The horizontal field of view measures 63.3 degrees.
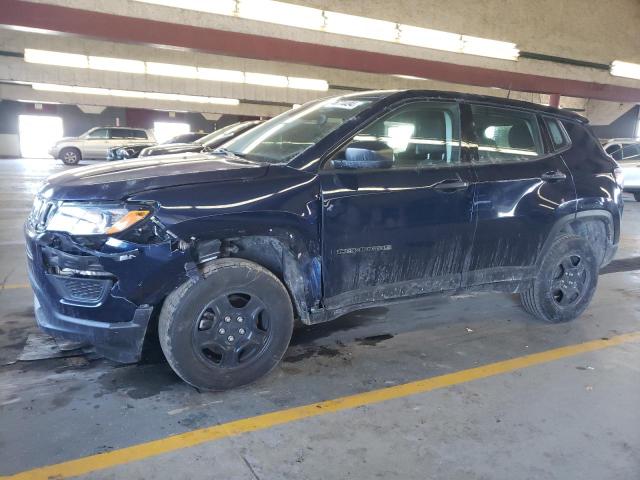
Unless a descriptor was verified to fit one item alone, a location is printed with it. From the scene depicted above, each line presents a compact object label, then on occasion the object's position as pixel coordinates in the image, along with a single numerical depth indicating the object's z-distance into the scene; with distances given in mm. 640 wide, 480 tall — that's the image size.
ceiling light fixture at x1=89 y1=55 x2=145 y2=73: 18047
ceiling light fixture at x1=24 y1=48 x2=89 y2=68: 16719
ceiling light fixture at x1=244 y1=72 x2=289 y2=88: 20234
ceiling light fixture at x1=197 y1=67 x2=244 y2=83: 19656
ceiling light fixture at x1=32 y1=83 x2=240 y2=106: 25031
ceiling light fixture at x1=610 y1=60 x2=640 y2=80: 16250
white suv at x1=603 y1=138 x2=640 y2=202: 13383
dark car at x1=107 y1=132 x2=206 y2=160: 12976
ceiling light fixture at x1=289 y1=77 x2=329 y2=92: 20891
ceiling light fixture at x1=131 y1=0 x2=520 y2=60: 10391
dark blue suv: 2762
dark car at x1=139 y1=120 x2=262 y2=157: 8383
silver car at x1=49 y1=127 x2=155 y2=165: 22703
